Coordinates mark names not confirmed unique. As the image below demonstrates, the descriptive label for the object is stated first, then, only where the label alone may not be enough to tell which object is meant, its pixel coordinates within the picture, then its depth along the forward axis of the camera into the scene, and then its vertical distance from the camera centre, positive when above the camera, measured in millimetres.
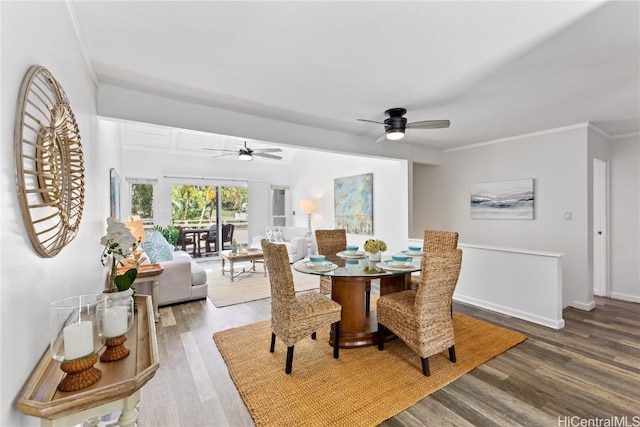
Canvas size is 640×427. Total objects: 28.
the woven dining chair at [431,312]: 2279 -799
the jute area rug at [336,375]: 1949 -1283
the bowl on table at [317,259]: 2939 -446
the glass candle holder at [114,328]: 1169 -449
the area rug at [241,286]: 4336 -1196
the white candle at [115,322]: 1167 -422
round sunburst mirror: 964 +211
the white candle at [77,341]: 969 -416
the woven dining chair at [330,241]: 3938 -363
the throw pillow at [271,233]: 7137 -452
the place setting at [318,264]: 2748 -488
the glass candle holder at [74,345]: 969 -433
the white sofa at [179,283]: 3943 -917
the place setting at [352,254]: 3332 -456
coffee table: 5348 -763
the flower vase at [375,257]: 3104 -450
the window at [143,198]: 6461 +403
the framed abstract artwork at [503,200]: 4379 +212
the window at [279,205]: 8364 +291
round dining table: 2670 -717
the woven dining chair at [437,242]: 3406 -340
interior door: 4398 -252
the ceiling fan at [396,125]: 3090 +976
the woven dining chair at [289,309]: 2379 -799
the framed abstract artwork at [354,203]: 5873 +242
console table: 881 -573
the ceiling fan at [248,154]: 5480 +1147
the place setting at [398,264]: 2709 -482
